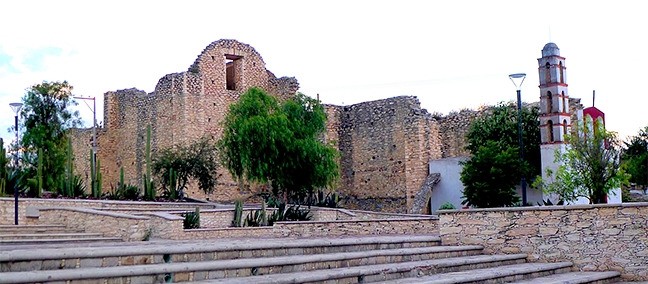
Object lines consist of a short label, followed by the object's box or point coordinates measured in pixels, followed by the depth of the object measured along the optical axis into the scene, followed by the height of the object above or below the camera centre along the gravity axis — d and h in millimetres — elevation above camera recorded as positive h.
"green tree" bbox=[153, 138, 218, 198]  29312 +617
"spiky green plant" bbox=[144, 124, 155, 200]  24453 -230
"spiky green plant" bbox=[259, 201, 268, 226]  20453 -984
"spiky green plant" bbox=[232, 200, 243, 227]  20359 -910
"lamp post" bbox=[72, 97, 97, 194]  34281 +2447
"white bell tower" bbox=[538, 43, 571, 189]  24734 +2142
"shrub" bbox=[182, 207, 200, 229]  18469 -911
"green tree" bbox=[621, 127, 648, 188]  42062 +770
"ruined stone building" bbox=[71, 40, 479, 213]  31672 +2100
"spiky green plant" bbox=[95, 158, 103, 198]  23950 -65
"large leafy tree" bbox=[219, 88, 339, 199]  26641 +1167
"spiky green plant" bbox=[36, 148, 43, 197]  21250 +69
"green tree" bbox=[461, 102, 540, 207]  24172 +183
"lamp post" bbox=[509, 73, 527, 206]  18439 +2270
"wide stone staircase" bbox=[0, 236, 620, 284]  7496 -989
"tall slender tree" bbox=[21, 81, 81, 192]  34000 +2919
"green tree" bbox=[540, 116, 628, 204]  21672 -3
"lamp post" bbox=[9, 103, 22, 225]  21612 +2125
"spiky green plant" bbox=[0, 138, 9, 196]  20984 +479
